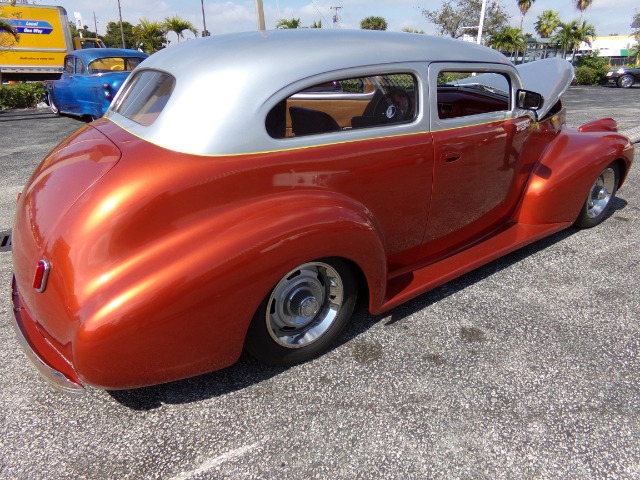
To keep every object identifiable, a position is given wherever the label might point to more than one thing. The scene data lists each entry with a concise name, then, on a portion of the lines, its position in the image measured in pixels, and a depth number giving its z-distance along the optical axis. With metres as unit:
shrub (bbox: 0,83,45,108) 13.38
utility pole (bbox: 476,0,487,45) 17.98
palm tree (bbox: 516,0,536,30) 50.22
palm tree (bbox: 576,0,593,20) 51.81
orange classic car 1.76
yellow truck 17.44
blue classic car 8.49
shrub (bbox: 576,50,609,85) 23.48
